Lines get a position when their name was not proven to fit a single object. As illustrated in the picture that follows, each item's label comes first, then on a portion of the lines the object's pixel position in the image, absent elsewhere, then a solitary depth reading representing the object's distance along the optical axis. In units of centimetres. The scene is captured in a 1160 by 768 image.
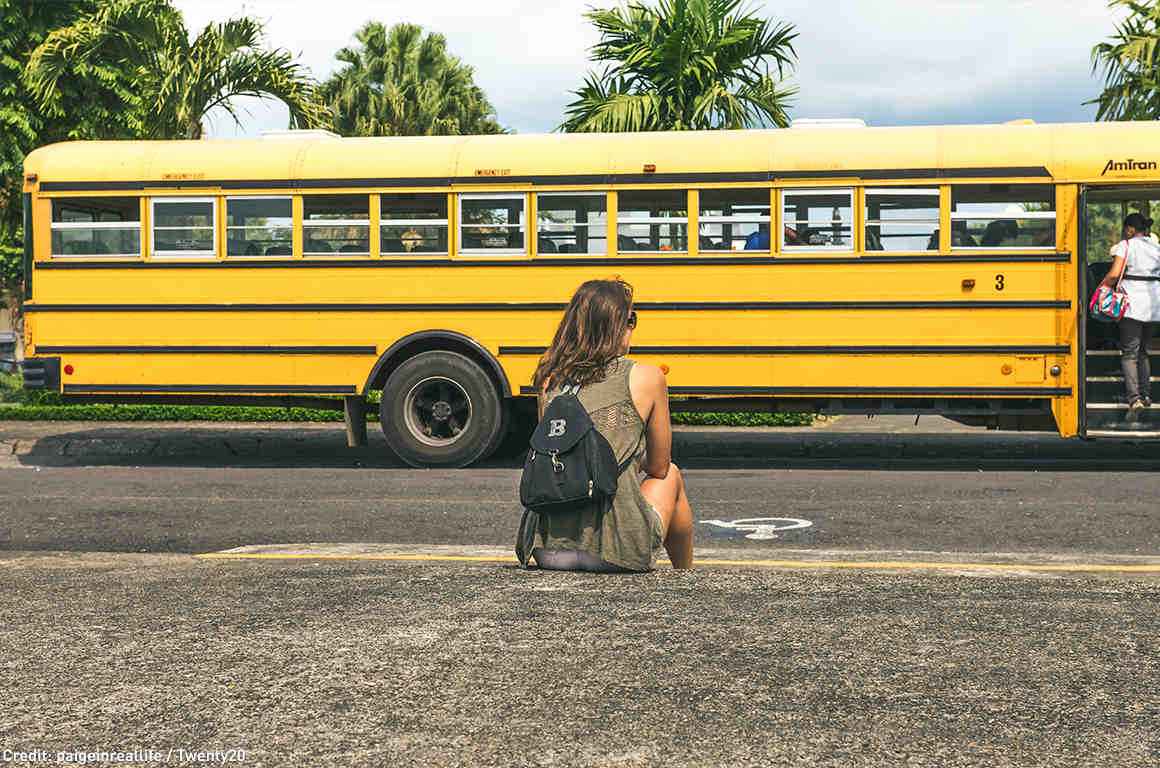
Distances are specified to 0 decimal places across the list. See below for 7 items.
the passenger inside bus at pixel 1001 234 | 1206
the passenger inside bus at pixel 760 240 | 1236
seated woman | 563
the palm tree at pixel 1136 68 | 1911
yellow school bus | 1209
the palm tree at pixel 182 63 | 1958
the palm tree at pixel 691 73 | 1942
